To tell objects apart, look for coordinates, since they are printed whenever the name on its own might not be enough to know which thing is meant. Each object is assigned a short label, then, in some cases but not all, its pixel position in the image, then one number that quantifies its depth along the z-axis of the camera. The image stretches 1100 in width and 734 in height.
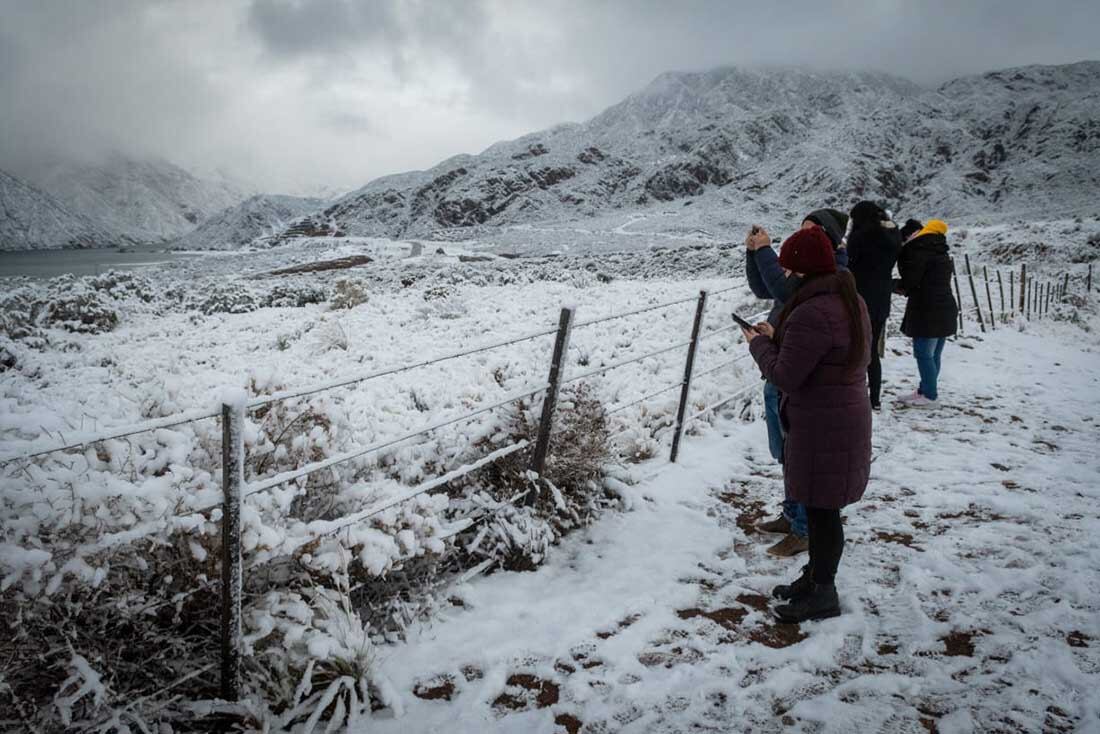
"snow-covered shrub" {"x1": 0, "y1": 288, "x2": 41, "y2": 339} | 11.80
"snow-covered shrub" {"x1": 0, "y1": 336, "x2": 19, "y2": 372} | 8.56
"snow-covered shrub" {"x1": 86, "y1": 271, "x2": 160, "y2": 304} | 17.06
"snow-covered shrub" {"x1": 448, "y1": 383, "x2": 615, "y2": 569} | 3.44
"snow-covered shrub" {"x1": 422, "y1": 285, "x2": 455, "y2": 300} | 16.33
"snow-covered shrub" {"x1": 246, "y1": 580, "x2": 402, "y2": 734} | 2.22
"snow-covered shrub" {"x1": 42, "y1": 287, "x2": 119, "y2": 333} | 13.48
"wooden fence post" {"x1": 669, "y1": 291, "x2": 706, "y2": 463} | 4.66
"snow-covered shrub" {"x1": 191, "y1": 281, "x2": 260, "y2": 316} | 16.05
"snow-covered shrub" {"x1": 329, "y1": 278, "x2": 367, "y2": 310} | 15.97
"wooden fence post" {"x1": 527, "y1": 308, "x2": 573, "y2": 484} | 3.43
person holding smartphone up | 3.48
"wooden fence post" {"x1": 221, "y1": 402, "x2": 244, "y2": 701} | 1.97
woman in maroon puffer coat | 2.47
